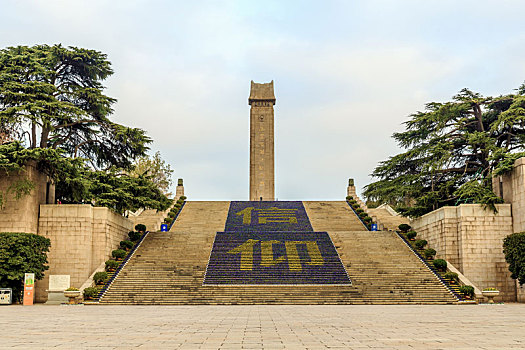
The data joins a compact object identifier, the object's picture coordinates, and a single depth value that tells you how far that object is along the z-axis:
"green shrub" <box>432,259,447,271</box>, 28.89
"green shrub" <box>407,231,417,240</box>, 34.41
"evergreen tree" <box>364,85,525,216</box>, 32.25
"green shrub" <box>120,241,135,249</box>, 32.41
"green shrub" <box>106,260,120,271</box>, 29.14
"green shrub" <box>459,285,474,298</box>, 25.88
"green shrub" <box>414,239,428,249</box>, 32.72
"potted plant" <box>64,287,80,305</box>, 25.16
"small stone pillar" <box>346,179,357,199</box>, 53.08
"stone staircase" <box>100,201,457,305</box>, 25.42
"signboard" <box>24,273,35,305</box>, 24.83
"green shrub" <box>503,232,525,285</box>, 25.89
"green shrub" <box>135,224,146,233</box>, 36.31
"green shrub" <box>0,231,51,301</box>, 25.19
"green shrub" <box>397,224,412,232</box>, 36.34
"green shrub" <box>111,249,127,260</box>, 30.56
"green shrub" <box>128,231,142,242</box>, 34.34
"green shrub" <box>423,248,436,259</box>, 30.88
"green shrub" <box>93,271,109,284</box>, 27.50
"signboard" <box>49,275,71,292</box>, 26.22
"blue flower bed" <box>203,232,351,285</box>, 27.98
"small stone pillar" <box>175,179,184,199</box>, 53.23
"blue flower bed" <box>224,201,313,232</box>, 41.19
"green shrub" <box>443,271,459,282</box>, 27.56
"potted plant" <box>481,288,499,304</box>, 25.48
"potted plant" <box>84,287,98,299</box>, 25.64
